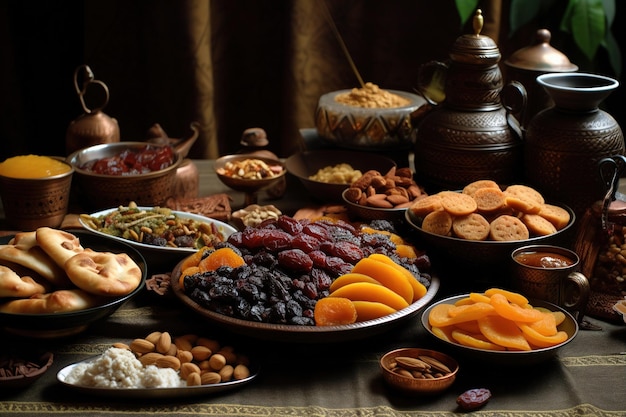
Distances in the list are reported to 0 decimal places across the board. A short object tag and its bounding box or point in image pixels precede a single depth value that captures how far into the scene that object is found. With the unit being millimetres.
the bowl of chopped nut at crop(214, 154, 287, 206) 2129
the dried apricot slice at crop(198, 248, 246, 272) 1763
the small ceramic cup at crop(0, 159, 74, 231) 1991
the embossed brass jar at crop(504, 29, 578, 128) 2181
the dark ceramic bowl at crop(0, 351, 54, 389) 1637
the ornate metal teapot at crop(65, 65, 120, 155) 2176
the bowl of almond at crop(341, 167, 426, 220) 1978
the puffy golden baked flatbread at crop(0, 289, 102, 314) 1669
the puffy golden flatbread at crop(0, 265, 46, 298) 1670
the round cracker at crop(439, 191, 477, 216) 1844
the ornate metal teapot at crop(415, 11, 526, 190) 2059
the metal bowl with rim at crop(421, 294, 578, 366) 1649
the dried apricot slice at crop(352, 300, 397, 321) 1684
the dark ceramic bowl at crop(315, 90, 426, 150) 2213
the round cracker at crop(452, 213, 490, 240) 1836
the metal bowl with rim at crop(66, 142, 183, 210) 2057
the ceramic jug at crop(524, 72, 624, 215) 1960
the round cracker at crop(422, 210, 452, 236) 1854
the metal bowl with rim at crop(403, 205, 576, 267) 1824
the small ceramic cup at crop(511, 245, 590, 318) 1755
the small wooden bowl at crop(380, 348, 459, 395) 1632
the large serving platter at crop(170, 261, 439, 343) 1660
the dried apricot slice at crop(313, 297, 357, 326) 1678
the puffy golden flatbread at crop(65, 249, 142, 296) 1685
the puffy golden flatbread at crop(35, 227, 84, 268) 1718
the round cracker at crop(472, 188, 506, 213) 1862
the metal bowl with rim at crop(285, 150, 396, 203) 2214
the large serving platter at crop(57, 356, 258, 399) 1619
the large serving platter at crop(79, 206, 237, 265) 1877
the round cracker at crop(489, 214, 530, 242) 1831
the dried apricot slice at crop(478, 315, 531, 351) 1656
